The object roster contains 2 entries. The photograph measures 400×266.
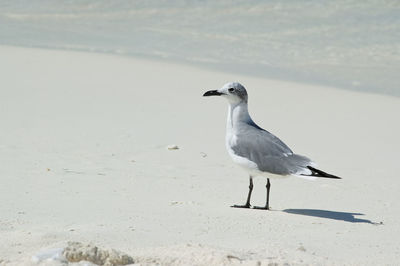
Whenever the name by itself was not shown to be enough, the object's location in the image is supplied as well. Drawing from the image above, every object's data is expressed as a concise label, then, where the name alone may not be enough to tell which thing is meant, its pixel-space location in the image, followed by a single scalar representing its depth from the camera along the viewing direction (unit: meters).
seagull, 10.46
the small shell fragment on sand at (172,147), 13.63
